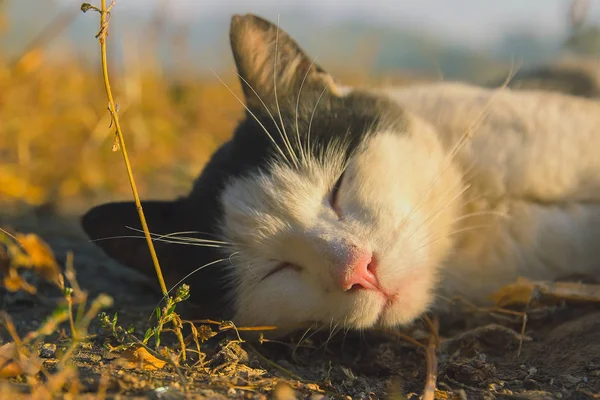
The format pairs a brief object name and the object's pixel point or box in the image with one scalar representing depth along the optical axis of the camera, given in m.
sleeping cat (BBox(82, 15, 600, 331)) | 0.44
